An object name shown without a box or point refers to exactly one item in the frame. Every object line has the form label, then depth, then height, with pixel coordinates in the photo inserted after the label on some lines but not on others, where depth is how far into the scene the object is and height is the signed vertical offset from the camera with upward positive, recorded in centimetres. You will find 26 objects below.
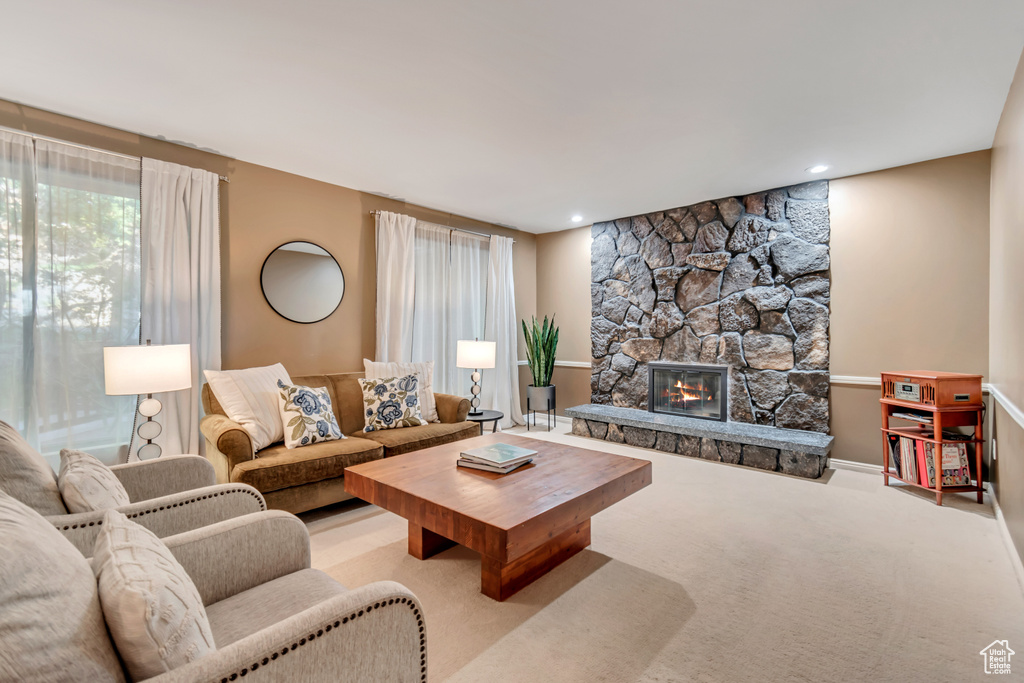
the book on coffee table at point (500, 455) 245 -62
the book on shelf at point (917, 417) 327 -55
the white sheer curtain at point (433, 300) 484 +43
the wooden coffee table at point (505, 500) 182 -68
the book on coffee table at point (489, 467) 241 -65
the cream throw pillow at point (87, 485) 137 -44
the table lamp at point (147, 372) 258 -17
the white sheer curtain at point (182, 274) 315 +47
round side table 421 -69
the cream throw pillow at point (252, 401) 303 -40
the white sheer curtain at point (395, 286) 444 +53
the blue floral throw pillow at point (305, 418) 311 -52
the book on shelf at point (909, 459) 336 -86
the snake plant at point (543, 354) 571 -17
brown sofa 271 -73
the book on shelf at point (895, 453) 348 -84
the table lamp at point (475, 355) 457 -14
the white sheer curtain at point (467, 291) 520 +56
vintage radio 318 -34
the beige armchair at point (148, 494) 127 -55
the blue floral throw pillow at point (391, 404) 364 -50
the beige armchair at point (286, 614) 88 -64
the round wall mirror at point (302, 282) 381 +49
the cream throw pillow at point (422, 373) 400 -28
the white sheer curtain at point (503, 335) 558 +7
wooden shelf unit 313 -53
